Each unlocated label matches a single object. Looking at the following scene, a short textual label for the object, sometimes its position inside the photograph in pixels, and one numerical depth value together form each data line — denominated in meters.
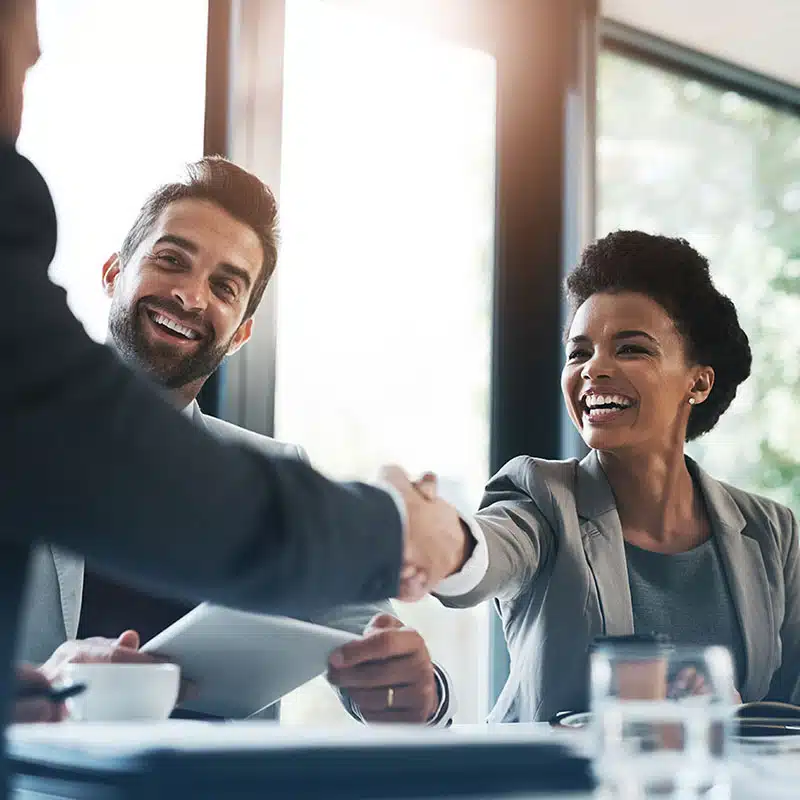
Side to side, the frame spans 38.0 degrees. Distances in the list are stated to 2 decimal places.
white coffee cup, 1.21
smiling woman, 2.19
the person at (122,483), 0.75
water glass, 0.84
